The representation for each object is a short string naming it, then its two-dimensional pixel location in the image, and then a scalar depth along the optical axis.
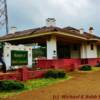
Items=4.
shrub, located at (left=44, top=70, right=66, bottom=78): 9.13
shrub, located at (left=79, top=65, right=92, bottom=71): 12.60
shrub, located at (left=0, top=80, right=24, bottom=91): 6.72
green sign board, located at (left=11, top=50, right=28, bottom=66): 10.44
